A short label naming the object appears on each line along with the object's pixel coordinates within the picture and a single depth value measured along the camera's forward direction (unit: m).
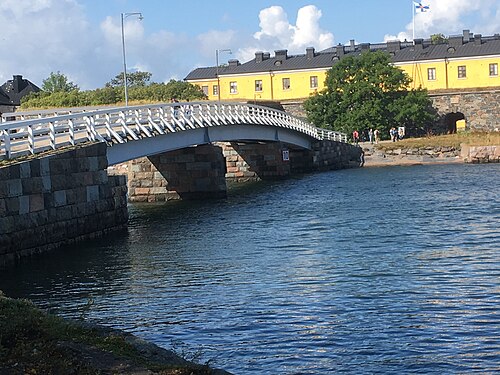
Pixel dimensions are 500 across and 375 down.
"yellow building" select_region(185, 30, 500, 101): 91.69
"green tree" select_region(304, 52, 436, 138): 81.06
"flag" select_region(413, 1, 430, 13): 89.75
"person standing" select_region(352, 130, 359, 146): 80.75
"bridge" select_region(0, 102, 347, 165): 28.81
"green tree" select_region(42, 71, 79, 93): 136.98
